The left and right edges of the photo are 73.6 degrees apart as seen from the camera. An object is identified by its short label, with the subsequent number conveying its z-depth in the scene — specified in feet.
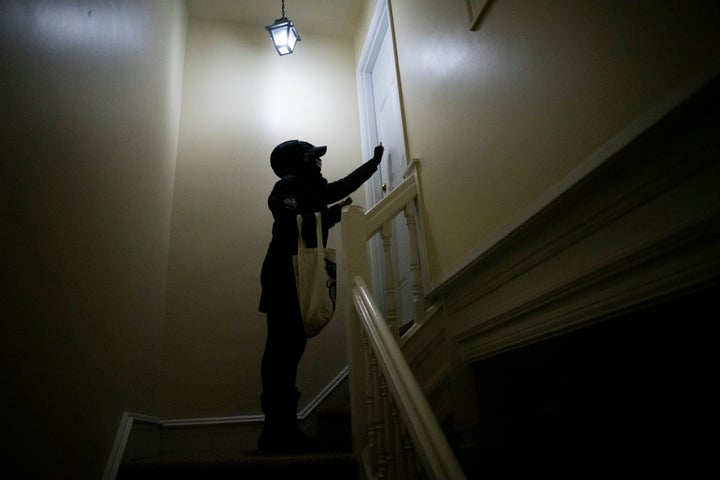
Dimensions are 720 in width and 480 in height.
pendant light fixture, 11.37
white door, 9.66
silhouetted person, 6.20
